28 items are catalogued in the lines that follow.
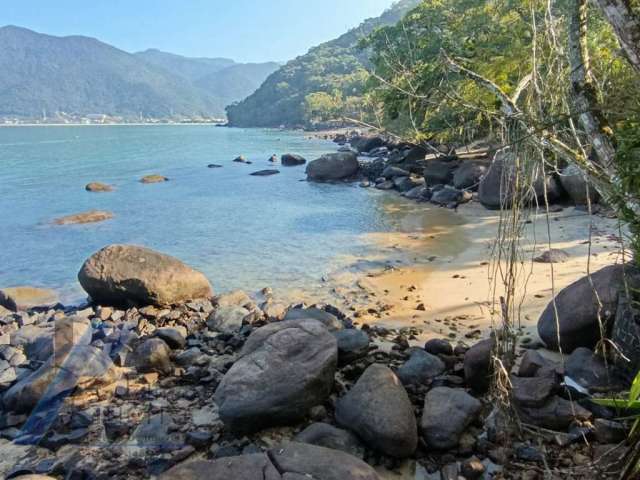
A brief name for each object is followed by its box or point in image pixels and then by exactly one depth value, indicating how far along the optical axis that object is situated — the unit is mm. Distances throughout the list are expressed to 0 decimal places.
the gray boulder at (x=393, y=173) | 22875
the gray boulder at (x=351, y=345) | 5582
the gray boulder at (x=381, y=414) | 4016
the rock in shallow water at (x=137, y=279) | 8789
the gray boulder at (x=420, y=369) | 5059
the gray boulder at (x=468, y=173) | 17938
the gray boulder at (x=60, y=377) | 5234
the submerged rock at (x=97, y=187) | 24888
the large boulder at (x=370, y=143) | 37644
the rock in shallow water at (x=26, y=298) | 9453
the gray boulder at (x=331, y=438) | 4055
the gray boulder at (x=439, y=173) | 19844
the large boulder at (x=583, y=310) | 4906
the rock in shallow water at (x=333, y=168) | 25766
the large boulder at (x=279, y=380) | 4402
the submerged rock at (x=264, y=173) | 29344
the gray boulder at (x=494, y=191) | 13648
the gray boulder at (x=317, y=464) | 3197
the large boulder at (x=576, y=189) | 12855
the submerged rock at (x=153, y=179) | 27938
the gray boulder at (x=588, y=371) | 4348
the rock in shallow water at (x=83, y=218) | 17297
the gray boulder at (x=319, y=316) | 6523
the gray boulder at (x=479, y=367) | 4797
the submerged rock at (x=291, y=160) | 34031
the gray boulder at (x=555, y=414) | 4059
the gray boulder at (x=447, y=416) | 4090
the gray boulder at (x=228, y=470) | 3213
